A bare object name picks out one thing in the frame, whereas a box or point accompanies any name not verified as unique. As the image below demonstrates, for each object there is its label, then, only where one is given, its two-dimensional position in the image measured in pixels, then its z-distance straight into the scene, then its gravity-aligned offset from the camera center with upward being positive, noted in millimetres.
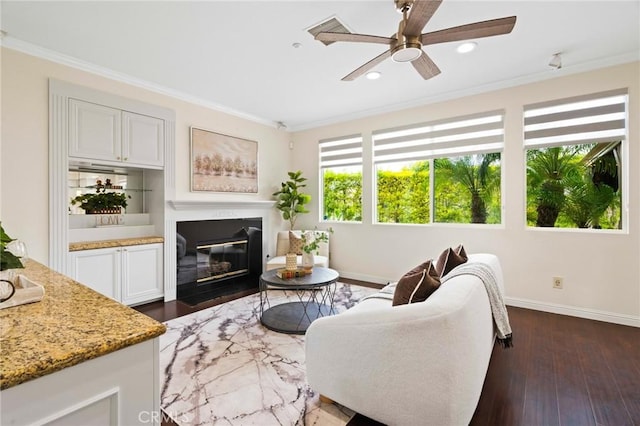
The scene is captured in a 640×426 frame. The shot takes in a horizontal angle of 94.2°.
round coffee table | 2821 -1074
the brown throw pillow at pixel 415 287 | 1736 -445
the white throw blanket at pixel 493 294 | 1882 -532
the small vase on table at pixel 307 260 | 3425 -545
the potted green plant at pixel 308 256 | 3328 -497
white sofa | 1366 -726
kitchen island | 685 -388
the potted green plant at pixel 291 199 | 5160 +246
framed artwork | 4188 +765
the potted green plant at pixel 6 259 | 1134 -178
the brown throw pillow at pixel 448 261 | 2340 -392
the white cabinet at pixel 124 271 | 3152 -650
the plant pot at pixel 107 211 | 3490 +29
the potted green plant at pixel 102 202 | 3441 +140
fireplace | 4012 -669
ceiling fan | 1791 +1189
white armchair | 4459 -600
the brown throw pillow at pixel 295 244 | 4727 -492
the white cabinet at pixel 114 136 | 3123 +887
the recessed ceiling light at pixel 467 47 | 2712 +1543
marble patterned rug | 1738 -1154
